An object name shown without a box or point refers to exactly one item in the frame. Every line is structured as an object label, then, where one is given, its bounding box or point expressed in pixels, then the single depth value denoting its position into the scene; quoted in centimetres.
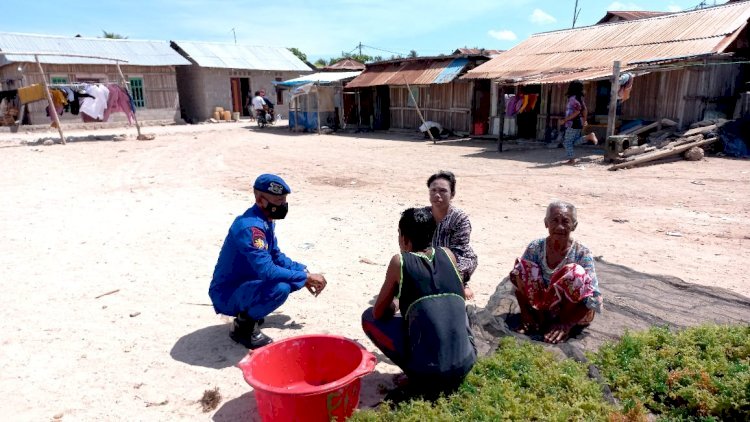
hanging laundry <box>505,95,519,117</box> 1609
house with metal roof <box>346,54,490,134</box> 1888
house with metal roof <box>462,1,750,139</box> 1312
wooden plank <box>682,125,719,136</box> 1241
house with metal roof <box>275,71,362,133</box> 2206
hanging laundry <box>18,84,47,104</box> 1655
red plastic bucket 243
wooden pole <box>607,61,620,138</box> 1164
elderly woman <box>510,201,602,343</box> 337
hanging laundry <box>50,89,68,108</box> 1672
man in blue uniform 347
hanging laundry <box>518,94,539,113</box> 1570
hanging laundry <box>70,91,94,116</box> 1695
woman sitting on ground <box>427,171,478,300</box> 382
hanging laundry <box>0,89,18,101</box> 2012
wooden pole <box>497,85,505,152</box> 1420
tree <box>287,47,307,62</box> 4304
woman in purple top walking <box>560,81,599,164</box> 1189
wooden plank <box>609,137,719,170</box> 1099
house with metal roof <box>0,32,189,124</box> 2202
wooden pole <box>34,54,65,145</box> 1596
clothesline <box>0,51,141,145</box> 1596
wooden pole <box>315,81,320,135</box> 2165
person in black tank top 267
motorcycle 2361
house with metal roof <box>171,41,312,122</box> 2752
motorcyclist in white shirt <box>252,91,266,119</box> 2309
